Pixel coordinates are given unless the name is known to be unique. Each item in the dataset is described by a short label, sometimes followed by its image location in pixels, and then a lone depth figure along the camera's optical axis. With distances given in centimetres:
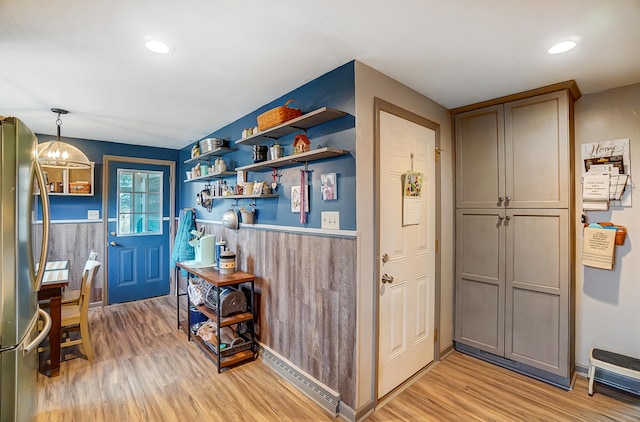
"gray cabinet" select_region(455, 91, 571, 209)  234
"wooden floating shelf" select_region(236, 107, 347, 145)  198
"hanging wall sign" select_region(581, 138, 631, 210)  228
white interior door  218
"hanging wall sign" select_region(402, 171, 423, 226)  233
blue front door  436
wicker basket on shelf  224
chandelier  265
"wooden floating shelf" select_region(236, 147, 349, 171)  197
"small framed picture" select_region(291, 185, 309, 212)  238
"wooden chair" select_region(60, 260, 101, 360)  270
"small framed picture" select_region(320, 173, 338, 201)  210
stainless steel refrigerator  122
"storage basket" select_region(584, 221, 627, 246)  228
